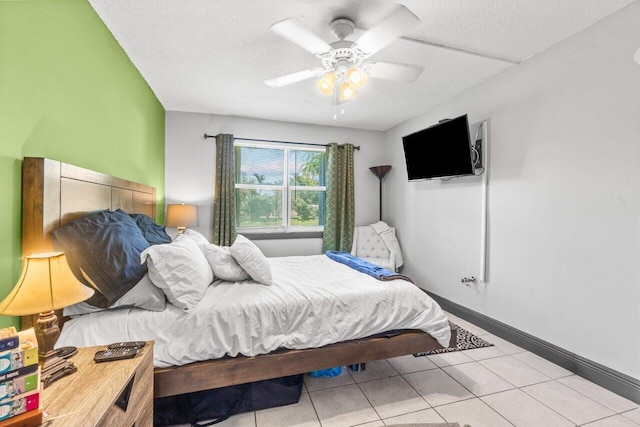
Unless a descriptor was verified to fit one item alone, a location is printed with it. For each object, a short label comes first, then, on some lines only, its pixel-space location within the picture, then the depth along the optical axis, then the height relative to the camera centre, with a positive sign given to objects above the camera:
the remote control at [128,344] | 1.28 -0.58
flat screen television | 2.83 +0.70
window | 4.27 +0.40
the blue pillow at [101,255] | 1.44 -0.21
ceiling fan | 1.64 +1.05
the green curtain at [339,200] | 4.45 +0.23
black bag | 1.68 -1.12
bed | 1.36 -0.76
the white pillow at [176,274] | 1.62 -0.34
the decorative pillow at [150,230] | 2.17 -0.13
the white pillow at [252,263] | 2.14 -0.35
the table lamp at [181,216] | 3.48 -0.02
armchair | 4.29 -0.43
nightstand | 0.88 -0.59
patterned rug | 2.57 -1.16
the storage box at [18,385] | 0.78 -0.47
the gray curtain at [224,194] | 3.96 +0.28
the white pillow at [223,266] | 2.15 -0.38
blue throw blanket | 2.31 -0.46
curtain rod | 3.98 +1.06
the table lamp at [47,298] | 1.00 -0.30
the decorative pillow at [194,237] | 2.42 -0.20
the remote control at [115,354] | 1.18 -0.58
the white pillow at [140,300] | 1.54 -0.47
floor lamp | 4.54 +0.71
